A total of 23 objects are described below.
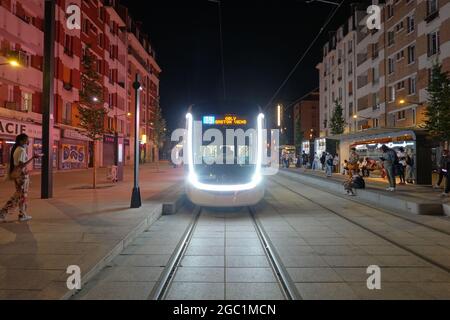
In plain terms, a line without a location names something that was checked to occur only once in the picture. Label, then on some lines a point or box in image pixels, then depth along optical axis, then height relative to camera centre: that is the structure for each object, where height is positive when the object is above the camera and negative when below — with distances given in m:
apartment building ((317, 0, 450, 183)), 27.36 +8.78
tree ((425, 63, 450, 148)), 17.77 +2.48
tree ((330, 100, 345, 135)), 45.41 +4.18
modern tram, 11.14 +0.10
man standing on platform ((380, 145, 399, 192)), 15.09 -0.17
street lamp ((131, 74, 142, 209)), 11.12 +0.09
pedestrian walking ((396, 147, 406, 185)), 19.81 -0.56
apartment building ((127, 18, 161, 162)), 56.91 +13.74
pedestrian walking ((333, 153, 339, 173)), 30.99 -0.35
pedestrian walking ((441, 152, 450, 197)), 13.90 -0.92
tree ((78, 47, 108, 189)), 18.52 +2.73
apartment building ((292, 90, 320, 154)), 87.69 +10.12
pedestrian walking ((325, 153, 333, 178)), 24.93 -0.41
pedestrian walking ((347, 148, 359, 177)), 16.22 -0.26
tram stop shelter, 19.25 +0.90
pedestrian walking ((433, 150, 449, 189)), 14.52 -0.14
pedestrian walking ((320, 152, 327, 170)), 31.72 +0.04
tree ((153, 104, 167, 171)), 49.66 +3.80
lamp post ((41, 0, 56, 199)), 13.14 +1.85
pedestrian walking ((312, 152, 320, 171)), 36.17 -0.33
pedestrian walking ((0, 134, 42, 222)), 8.55 -0.35
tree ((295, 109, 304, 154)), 67.26 +4.31
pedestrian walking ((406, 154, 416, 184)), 20.00 -0.58
